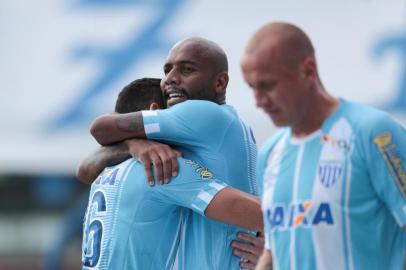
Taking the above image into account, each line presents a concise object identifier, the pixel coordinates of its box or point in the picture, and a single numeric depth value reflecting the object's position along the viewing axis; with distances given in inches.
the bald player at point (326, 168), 325.4
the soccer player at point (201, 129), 434.6
